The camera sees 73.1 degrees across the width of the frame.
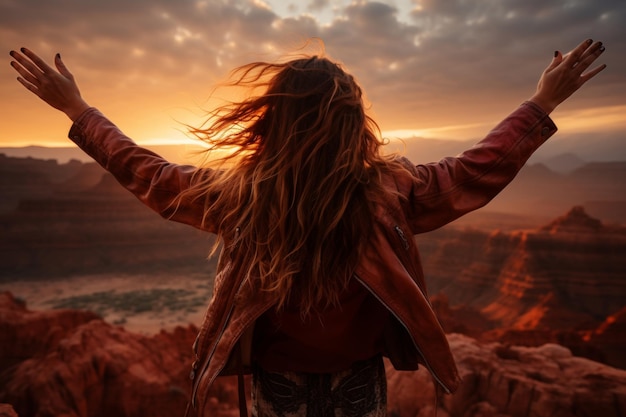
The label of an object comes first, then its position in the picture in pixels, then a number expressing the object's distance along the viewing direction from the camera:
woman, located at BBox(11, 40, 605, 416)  1.34
